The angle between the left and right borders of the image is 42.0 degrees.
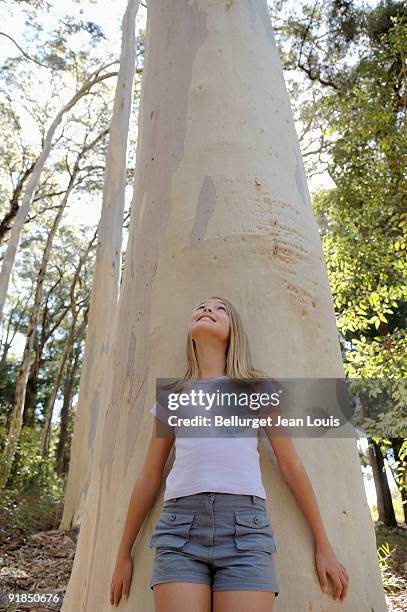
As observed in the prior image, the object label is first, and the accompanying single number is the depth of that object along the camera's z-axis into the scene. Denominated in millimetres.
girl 988
